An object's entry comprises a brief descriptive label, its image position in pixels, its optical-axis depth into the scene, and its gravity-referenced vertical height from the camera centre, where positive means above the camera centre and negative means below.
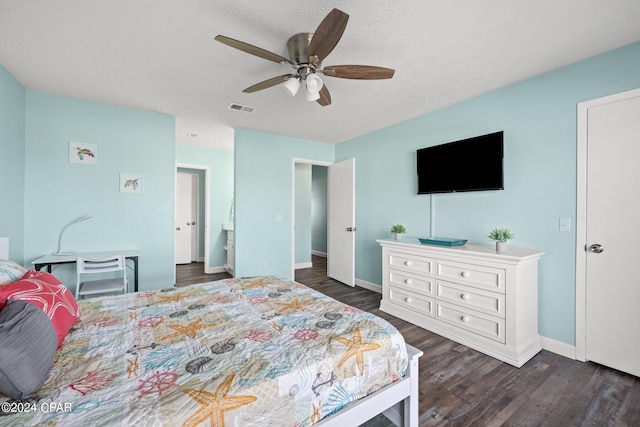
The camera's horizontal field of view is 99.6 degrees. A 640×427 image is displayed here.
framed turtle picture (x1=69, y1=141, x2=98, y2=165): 3.05 +0.66
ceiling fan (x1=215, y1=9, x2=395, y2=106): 1.62 +0.99
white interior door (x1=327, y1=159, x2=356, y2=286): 4.38 -0.16
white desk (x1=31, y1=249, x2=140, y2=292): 2.59 -0.50
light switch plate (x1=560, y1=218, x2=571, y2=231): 2.35 -0.09
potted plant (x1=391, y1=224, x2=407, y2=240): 3.40 -0.22
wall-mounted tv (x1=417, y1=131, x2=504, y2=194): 2.74 +0.54
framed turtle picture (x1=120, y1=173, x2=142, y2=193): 3.30 +0.34
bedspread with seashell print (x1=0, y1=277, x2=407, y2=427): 0.89 -0.63
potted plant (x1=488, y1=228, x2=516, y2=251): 2.44 -0.22
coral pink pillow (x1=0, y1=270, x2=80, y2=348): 1.26 -0.44
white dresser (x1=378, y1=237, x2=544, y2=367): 2.29 -0.79
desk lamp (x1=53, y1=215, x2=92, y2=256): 2.98 -0.20
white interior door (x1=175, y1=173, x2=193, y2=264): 6.16 -0.14
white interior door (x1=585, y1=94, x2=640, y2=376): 2.04 -0.16
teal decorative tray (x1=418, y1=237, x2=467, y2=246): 2.81 -0.30
